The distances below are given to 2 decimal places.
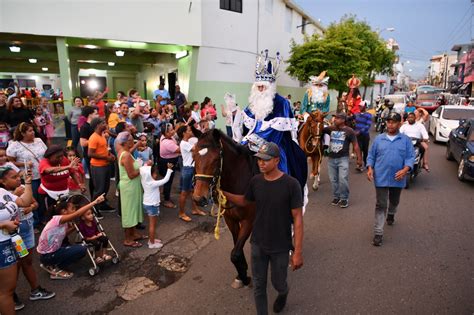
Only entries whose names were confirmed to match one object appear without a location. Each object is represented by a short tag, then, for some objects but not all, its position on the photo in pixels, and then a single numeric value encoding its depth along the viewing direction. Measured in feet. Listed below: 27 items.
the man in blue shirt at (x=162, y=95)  40.60
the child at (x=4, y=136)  22.03
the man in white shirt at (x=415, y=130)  28.57
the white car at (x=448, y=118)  47.62
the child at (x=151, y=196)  18.21
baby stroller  15.56
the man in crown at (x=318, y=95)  32.27
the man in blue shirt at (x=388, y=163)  17.87
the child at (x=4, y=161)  16.72
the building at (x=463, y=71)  151.77
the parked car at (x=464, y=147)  28.50
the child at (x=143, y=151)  21.26
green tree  65.21
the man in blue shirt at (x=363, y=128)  34.81
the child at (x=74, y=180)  19.03
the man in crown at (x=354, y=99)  41.42
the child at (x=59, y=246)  14.75
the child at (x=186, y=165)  22.12
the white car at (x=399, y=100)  76.79
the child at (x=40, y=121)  30.01
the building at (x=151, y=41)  39.32
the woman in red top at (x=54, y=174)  17.46
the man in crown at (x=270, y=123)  15.88
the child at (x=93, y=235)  15.81
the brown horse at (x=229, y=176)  12.02
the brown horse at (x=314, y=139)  28.73
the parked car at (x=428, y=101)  82.02
